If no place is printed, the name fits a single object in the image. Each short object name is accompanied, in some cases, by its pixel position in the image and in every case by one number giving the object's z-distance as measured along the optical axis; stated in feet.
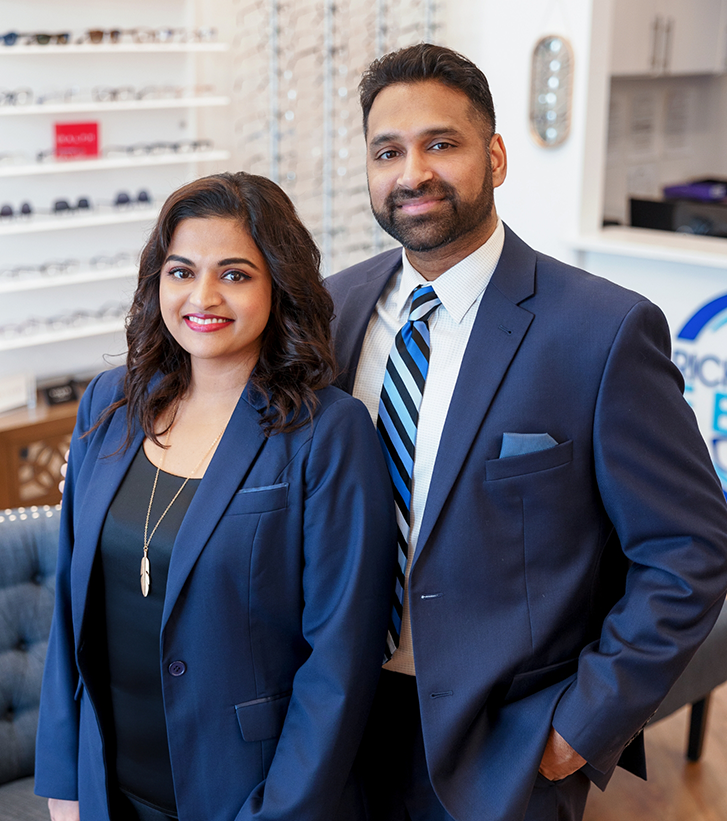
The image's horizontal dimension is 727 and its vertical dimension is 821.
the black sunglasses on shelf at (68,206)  13.15
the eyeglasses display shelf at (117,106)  12.21
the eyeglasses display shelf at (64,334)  13.03
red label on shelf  13.03
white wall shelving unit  12.74
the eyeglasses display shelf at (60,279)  12.73
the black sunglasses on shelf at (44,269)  13.15
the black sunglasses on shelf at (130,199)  13.69
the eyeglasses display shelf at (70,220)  12.69
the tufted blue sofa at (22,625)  6.67
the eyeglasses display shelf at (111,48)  12.16
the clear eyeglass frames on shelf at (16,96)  12.30
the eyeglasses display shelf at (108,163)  12.44
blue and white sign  12.98
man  4.74
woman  4.73
